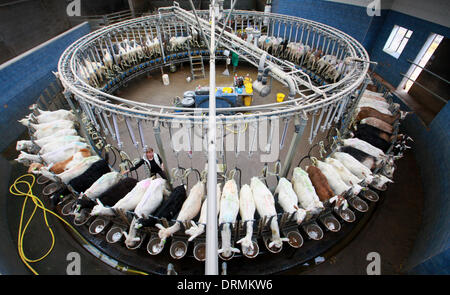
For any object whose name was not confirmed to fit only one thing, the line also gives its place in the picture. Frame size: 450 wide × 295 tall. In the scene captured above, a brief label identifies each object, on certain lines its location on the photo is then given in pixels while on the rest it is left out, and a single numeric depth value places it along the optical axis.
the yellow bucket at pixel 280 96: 10.04
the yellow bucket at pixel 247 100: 9.97
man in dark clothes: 5.31
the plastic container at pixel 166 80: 11.38
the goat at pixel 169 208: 4.40
